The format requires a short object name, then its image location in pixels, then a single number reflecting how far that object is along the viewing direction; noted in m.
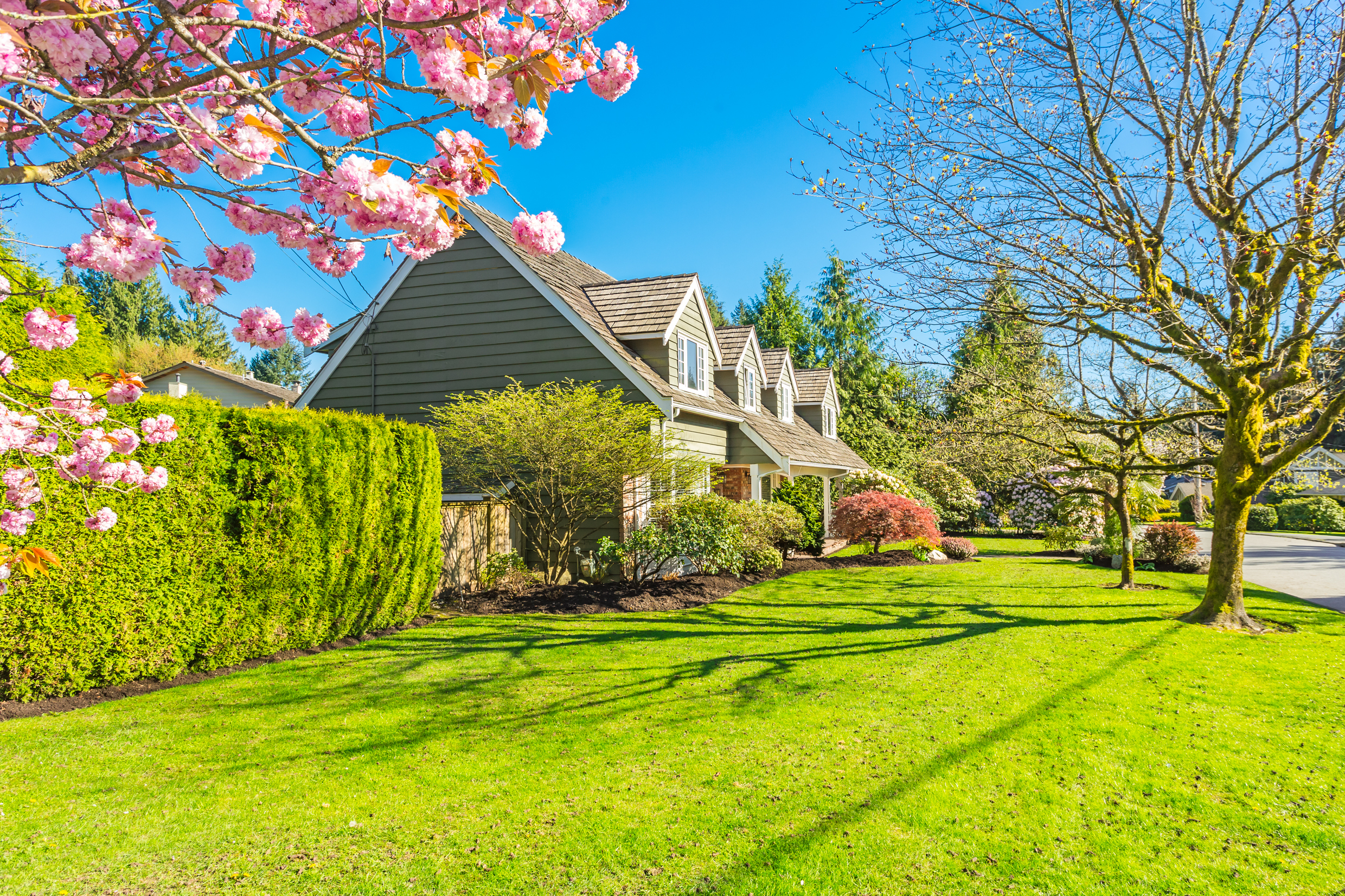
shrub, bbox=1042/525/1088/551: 20.09
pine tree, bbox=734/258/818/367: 44.34
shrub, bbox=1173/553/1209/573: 17.41
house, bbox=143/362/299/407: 31.16
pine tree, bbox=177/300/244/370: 51.01
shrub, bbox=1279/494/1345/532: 33.97
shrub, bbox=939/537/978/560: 20.61
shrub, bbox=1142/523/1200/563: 17.55
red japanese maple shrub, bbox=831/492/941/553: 19.28
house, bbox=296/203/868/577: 14.71
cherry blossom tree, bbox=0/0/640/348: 2.82
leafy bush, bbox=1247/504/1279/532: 34.88
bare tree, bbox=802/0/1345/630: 8.20
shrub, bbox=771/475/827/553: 20.88
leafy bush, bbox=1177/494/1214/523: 44.34
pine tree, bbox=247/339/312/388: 73.50
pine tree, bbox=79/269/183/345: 47.03
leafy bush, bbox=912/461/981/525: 28.75
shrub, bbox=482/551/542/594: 12.98
